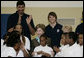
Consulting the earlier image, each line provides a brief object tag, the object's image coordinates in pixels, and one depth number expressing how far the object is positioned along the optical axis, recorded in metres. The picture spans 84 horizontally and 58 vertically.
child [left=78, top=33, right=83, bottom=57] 6.57
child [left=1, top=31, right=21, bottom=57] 5.95
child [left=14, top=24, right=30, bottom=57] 7.24
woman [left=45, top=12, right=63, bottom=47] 7.77
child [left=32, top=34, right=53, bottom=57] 7.06
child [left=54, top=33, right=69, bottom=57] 6.79
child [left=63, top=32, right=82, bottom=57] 6.32
